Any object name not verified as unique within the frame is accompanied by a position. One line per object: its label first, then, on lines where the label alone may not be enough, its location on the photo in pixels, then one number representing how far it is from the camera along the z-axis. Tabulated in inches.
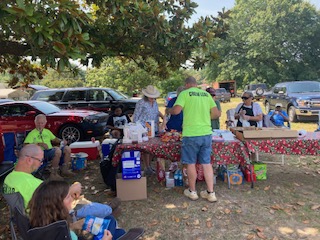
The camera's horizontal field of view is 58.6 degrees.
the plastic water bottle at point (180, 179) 189.1
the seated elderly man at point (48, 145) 205.5
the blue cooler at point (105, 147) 228.8
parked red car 325.4
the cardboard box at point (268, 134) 172.1
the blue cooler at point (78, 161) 236.4
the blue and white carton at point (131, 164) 164.9
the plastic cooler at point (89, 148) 261.9
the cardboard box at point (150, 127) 192.2
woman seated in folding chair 74.0
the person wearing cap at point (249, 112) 219.0
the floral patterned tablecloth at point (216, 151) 170.9
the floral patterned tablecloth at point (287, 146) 170.6
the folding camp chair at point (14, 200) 93.2
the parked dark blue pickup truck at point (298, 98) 421.1
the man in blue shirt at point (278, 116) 282.0
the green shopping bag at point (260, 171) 193.6
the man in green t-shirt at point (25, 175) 97.7
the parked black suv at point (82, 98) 458.9
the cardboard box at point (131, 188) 168.4
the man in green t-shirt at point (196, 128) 157.8
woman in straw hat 208.4
